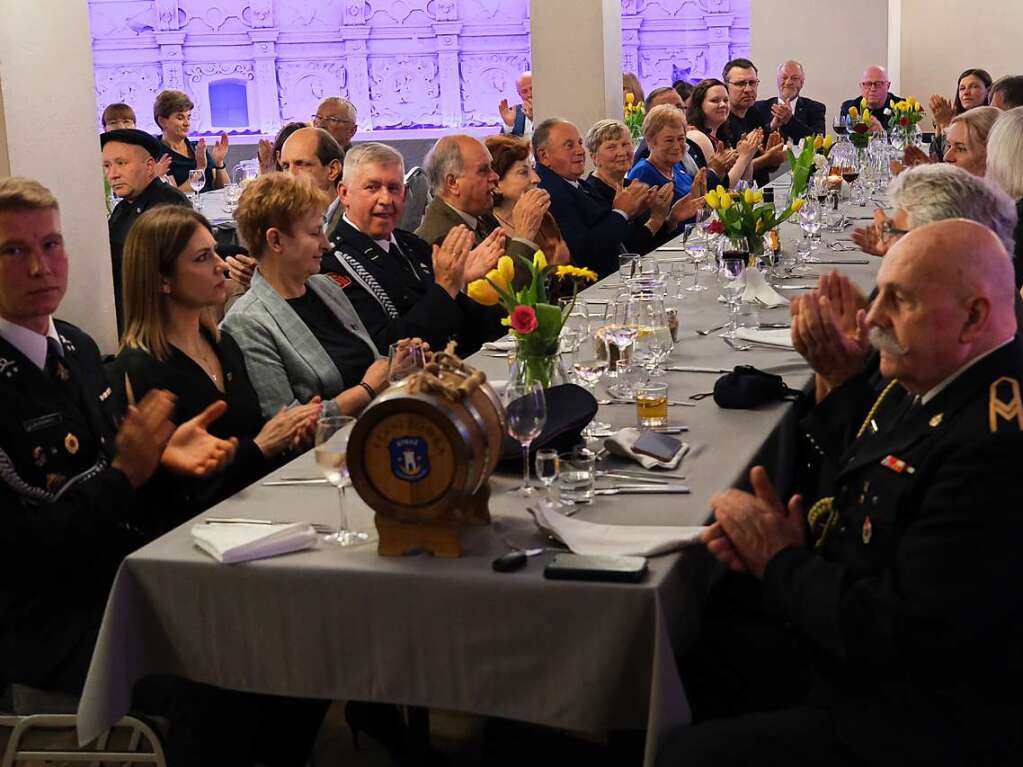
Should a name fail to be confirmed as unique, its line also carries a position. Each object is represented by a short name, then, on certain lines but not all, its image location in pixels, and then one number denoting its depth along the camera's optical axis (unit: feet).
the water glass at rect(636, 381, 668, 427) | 9.72
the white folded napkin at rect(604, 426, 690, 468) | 8.71
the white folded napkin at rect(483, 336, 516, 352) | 12.71
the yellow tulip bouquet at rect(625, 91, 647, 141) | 31.78
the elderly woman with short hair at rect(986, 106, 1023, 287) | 14.71
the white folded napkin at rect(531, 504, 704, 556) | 7.14
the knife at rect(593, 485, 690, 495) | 8.25
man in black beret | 19.88
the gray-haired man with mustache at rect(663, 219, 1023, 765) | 6.06
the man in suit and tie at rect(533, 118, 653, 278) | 20.40
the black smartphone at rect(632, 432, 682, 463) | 8.73
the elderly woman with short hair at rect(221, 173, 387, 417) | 11.96
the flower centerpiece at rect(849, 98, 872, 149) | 29.58
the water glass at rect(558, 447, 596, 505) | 8.04
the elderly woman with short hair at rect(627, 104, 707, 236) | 24.64
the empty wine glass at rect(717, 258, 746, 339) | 13.59
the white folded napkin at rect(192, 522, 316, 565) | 7.29
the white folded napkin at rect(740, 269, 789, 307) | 14.40
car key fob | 6.93
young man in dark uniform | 8.08
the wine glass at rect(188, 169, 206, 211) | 28.19
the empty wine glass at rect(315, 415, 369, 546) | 7.48
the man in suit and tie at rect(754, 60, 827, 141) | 39.55
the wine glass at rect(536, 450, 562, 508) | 7.99
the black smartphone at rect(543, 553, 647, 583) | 6.73
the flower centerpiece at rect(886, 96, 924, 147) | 32.65
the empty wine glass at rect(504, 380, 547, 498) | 7.97
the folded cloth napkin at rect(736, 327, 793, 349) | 12.50
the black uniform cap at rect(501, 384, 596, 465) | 8.68
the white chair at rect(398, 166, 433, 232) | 24.45
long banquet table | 6.73
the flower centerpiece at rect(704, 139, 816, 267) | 15.42
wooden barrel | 7.02
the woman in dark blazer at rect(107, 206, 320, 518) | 10.13
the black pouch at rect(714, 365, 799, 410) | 10.19
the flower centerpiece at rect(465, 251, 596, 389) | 9.46
